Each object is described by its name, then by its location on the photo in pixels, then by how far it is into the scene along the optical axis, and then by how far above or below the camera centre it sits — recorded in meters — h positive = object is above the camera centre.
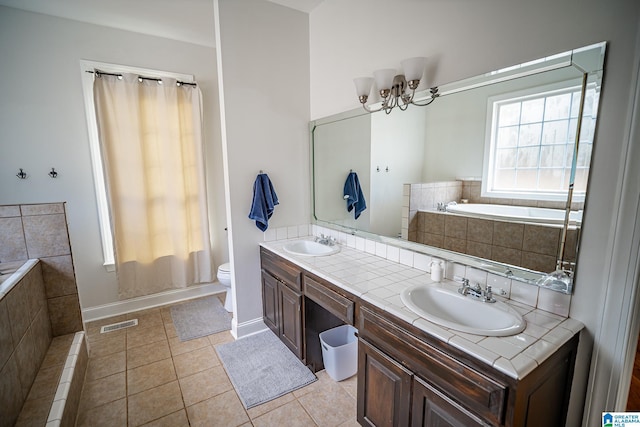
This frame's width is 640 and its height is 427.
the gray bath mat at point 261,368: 1.99 -1.48
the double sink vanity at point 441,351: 0.98 -0.70
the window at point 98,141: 2.67 +0.31
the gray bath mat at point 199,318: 2.74 -1.47
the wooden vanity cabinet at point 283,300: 2.12 -1.00
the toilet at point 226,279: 3.03 -1.11
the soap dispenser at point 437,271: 1.59 -0.53
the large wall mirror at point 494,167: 1.18 +0.03
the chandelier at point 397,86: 1.58 +0.53
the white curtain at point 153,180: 2.79 -0.07
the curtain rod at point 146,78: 2.65 +0.93
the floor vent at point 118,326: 2.77 -1.48
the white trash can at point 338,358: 2.03 -1.31
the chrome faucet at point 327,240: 2.44 -0.57
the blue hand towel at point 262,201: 2.43 -0.24
